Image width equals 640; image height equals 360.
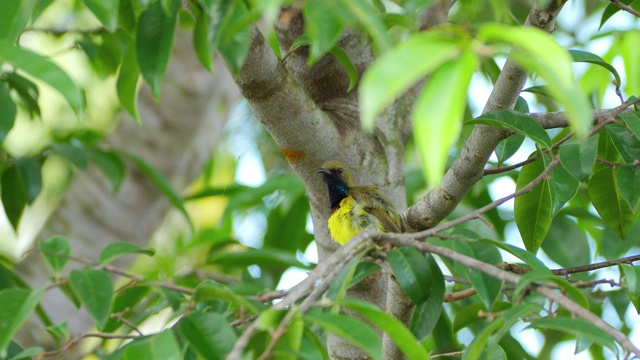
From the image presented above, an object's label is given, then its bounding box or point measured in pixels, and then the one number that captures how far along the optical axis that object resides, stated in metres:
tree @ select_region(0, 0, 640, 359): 2.72
